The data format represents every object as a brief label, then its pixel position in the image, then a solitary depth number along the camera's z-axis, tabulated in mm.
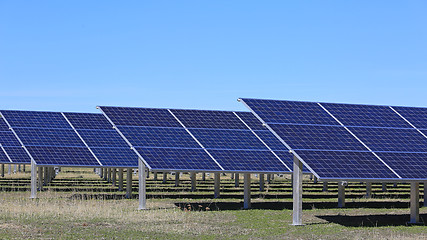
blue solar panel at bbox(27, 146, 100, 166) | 40031
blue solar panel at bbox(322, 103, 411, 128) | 29500
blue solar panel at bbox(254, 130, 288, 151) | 36969
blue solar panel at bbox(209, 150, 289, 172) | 32969
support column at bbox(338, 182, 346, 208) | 36562
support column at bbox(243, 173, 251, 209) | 34594
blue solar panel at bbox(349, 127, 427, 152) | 27359
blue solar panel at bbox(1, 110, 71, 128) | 46206
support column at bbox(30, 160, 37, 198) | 41178
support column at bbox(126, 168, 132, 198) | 40288
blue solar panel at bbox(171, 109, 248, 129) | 38156
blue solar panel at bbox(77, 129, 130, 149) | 43719
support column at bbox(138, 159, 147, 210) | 33031
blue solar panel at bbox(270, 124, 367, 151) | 26266
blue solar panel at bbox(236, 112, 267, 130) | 40250
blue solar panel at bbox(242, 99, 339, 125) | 28277
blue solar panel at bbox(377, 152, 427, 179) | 25156
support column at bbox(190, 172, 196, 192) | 50219
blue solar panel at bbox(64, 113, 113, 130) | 47688
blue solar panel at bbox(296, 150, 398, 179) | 24281
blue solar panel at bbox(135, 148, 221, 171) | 31875
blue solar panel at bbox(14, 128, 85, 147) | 42750
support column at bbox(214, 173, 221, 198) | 43094
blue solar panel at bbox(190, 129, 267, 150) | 35500
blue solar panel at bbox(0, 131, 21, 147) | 55375
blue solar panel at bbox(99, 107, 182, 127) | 36250
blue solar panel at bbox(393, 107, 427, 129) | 30734
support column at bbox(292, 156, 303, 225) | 25844
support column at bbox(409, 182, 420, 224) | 27141
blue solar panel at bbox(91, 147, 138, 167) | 40062
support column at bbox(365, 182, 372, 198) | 44447
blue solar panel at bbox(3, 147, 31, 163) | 52194
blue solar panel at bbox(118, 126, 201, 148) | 33938
